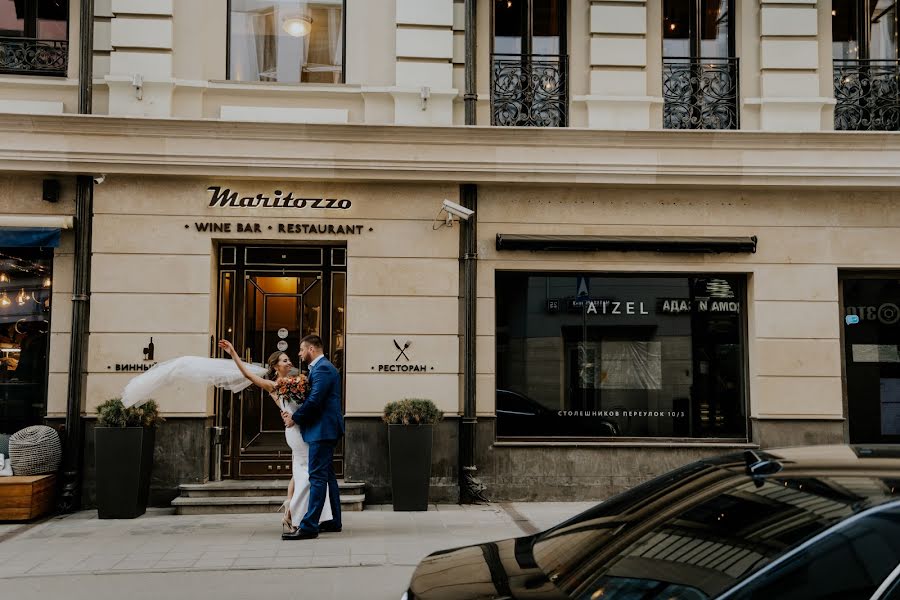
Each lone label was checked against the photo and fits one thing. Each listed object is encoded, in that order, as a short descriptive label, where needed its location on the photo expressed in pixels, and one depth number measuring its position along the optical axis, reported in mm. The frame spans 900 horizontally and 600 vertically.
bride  7910
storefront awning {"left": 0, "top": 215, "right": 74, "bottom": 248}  9648
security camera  9930
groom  7852
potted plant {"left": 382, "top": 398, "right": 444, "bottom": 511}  9453
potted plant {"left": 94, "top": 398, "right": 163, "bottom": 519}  9070
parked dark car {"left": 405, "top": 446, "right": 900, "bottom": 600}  2289
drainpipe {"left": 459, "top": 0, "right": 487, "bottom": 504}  10047
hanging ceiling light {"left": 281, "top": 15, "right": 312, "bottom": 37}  10750
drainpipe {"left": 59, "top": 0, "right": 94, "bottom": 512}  9648
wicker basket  9156
